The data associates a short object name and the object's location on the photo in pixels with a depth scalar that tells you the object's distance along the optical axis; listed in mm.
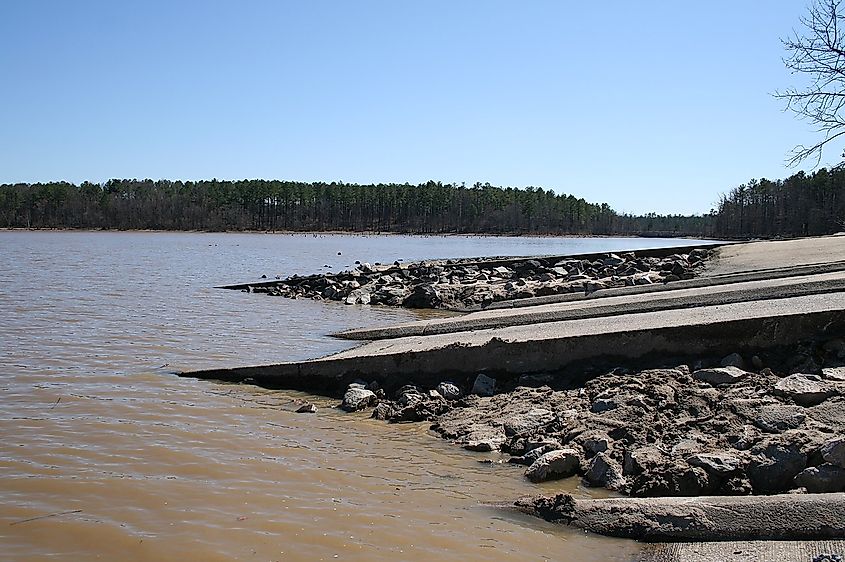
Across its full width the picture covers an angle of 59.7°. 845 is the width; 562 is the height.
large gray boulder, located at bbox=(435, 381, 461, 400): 8141
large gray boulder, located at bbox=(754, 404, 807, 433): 5848
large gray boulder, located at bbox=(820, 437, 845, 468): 4879
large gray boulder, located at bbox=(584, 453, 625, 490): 5543
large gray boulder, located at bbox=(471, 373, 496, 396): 8104
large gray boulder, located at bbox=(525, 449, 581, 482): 5809
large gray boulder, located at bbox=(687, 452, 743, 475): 5273
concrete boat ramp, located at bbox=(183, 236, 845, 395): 7695
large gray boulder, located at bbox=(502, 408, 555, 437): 6832
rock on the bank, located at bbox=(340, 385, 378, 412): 8131
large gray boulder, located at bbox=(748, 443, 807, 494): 5078
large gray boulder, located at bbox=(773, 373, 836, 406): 6184
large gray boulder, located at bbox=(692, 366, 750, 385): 6977
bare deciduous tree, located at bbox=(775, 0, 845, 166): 14969
